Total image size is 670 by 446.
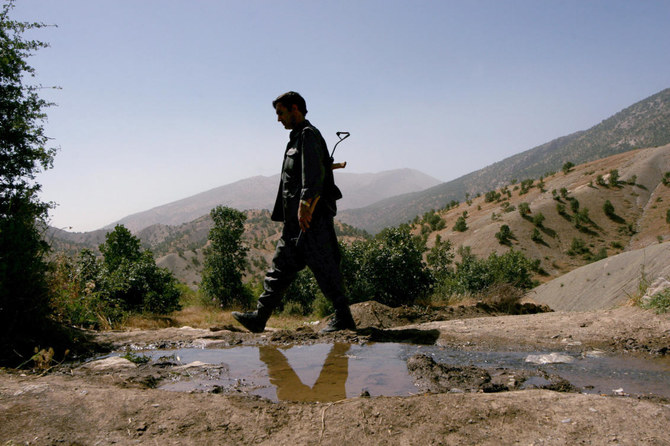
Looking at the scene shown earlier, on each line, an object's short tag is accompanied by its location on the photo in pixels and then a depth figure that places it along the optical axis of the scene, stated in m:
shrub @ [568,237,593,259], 38.72
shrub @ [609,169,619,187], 49.94
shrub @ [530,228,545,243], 41.66
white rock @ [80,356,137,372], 3.19
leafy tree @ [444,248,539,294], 16.45
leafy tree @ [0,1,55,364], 3.59
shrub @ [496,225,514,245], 41.25
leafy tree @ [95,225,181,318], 9.30
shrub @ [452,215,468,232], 48.53
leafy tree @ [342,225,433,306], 9.59
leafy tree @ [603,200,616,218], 44.67
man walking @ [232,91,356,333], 4.20
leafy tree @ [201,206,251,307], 13.99
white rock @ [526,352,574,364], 3.17
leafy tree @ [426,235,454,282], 16.77
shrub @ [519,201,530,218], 45.84
